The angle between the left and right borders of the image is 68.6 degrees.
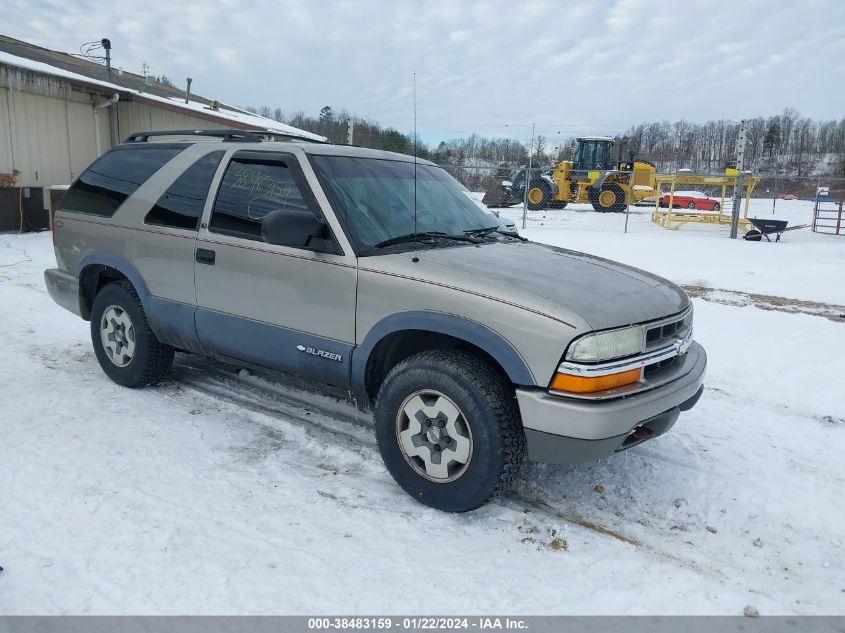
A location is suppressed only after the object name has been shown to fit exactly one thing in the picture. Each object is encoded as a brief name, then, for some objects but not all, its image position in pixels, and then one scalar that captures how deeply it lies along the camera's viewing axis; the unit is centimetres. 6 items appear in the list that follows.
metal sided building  1357
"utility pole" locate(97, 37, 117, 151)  1644
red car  3294
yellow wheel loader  2627
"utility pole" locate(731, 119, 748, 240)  1645
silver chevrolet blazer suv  291
